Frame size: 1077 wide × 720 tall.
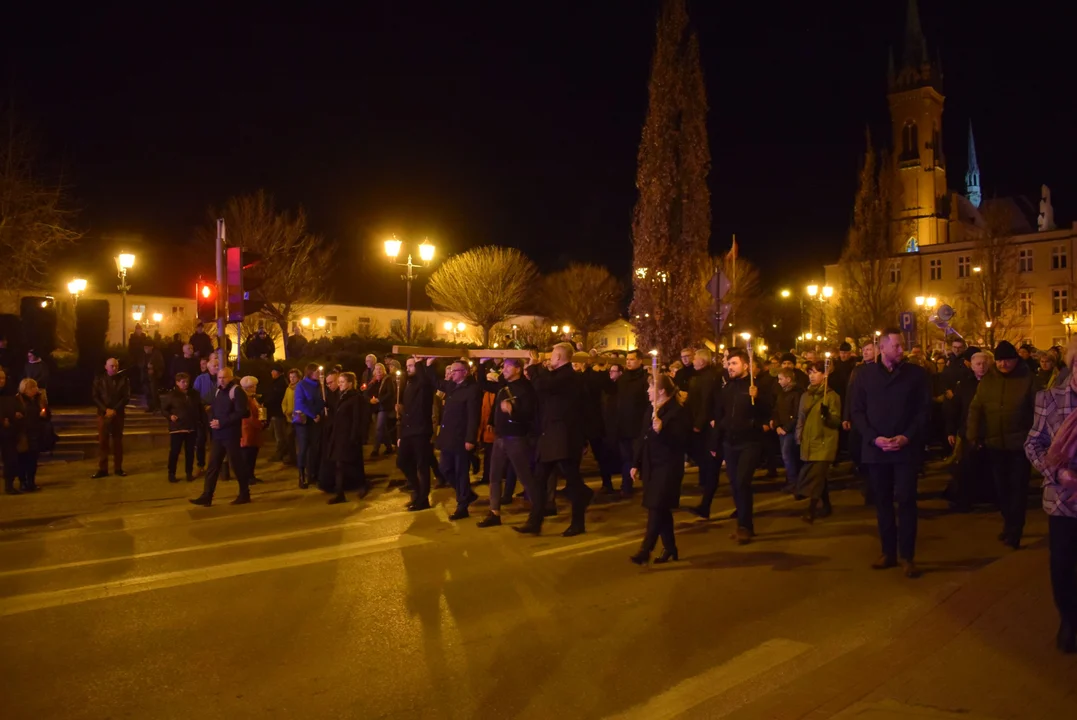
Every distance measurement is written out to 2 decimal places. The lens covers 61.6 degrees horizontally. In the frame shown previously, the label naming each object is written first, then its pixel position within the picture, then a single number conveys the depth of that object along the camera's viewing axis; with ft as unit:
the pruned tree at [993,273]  159.84
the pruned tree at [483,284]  154.92
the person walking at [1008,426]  29.04
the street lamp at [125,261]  88.84
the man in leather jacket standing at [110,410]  49.57
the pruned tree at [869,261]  165.07
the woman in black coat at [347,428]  40.37
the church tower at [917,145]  262.26
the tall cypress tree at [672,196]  97.14
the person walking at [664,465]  26.89
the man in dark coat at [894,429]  24.81
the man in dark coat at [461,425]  34.96
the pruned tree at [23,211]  86.17
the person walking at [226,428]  39.06
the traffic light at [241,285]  49.57
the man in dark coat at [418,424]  36.96
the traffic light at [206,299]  51.31
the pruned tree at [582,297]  206.49
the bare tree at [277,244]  135.54
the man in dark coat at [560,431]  32.12
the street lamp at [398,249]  76.48
